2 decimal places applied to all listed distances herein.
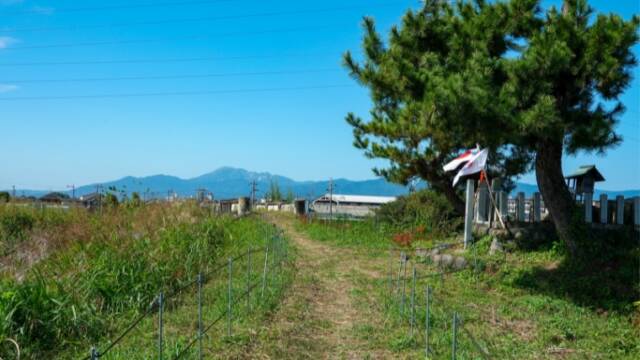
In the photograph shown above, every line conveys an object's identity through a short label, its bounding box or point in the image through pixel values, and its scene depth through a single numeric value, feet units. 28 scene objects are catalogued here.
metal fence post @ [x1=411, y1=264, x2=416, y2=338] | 21.90
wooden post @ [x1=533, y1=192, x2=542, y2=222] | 41.65
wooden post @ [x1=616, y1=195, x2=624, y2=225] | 35.65
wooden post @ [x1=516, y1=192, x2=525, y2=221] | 43.16
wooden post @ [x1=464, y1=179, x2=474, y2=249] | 41.75
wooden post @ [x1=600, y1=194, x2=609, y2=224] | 36.01
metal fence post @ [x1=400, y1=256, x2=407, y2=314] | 24.74
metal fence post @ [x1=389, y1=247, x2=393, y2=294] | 30.16
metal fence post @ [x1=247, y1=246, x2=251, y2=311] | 24.07
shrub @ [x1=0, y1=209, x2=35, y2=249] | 47.35
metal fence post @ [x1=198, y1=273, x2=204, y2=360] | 17.29
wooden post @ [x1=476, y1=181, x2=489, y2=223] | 44.52
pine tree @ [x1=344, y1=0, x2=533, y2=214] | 25.63
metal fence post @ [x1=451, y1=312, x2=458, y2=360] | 15.48
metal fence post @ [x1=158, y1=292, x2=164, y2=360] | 15.03
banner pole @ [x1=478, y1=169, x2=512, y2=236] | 40.49
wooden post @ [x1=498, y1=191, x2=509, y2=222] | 42.93
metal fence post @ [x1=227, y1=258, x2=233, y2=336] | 20.39
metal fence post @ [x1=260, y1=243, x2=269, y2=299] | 26.05
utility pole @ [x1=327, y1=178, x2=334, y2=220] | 89.40
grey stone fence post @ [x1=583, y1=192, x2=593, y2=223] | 35.91
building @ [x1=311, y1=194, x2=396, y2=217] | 84.84
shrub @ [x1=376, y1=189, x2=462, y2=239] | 51.98
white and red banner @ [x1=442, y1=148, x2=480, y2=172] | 42.80
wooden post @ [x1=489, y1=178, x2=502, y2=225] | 43.34
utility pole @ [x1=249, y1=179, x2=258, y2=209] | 121.93
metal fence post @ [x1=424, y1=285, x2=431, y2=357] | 18.85
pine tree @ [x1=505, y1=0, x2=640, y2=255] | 25.07
